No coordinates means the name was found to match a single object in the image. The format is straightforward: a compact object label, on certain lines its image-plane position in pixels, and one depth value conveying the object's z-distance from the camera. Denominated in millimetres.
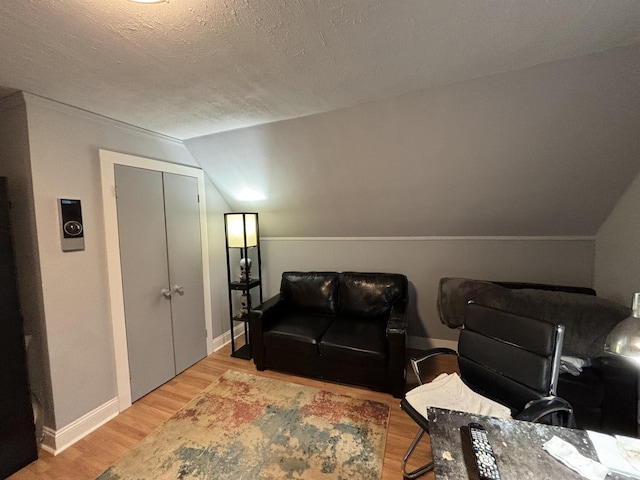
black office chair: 1404
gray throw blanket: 1808
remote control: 874
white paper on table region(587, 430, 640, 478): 891
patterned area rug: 1699
